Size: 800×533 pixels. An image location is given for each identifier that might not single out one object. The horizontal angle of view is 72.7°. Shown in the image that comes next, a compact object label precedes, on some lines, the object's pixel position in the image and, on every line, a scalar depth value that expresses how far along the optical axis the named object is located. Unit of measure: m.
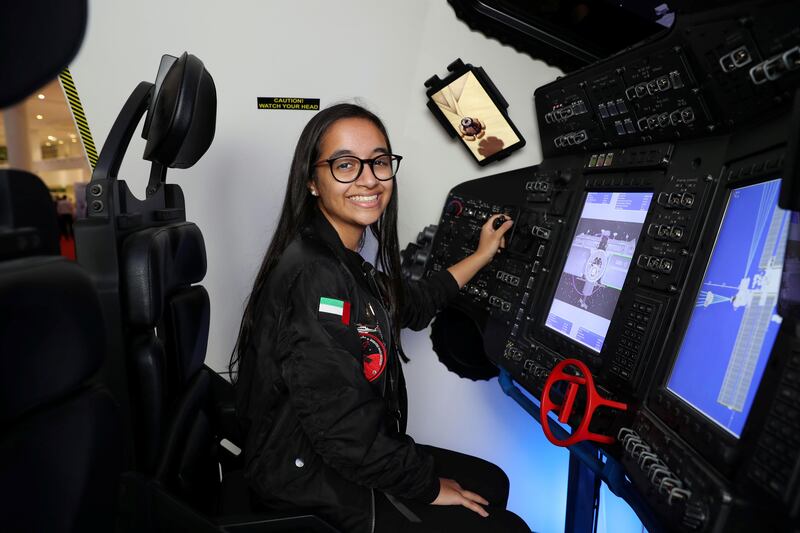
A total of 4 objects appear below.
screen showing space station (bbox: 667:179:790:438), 0.82
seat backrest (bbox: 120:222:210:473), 1.01
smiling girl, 1.13
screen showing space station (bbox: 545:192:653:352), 1.30
